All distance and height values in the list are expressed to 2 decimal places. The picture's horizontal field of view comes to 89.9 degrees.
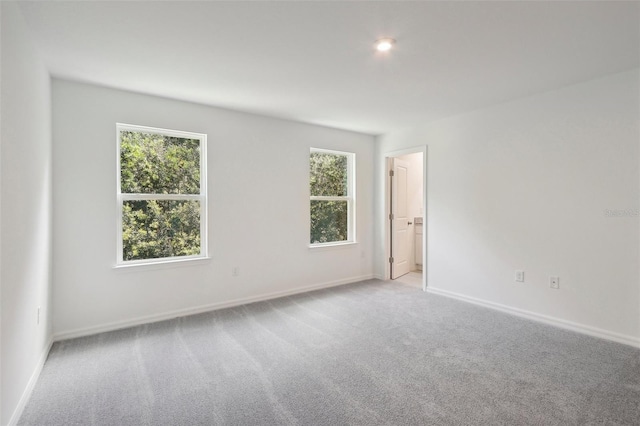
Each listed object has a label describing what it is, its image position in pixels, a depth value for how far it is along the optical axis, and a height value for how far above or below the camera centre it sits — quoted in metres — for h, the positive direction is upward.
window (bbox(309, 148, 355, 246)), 4.84 +0.25
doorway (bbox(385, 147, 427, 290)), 5.28 -0.12
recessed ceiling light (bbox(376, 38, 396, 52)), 2.27 +1.22
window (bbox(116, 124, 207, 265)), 3.33 +0.20
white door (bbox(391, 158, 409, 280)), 5.35 -0.14
